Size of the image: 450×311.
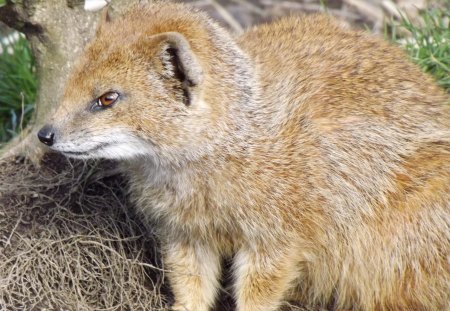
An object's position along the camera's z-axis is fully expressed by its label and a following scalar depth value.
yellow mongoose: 8.52
